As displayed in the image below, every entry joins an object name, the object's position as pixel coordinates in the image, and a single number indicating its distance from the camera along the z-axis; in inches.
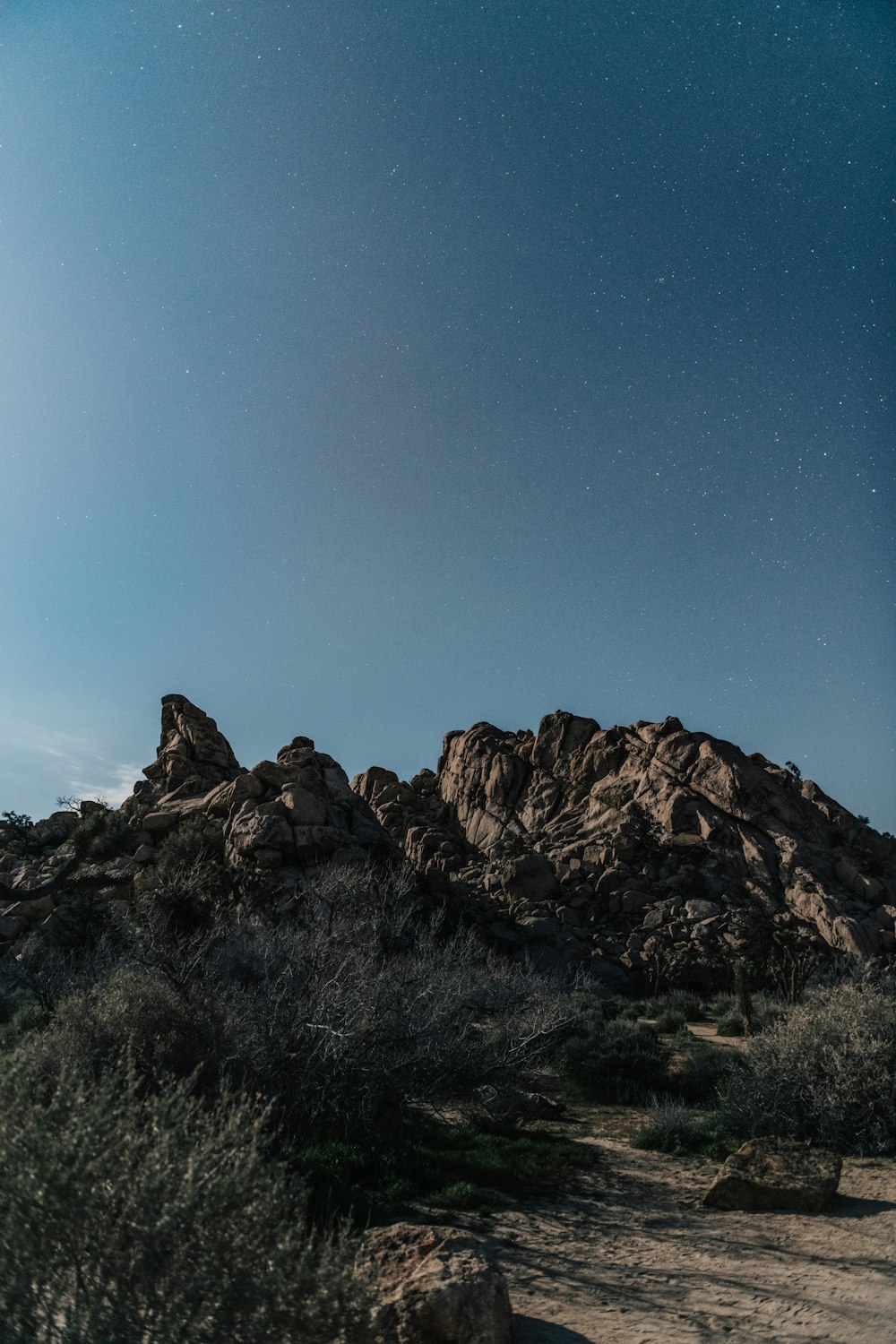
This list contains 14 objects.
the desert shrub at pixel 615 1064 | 635.5
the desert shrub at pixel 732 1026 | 928.9
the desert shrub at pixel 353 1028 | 413.7
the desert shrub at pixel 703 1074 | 603.5
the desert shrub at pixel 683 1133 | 462.3
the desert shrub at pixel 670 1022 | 966.4
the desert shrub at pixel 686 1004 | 1140.6
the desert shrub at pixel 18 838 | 1558.8
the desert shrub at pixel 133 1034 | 344.8
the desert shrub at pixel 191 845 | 1254.9
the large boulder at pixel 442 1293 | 205.8
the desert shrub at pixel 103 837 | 1386.6
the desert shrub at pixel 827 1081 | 442.6
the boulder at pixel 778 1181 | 349.7
